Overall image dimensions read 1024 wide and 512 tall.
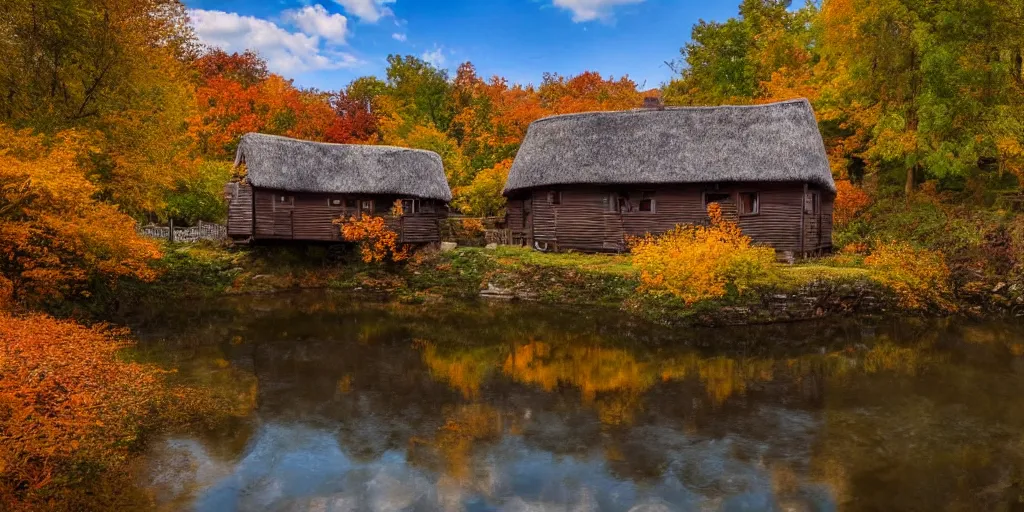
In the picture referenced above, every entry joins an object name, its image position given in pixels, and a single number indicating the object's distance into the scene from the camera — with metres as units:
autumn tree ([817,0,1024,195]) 24.20
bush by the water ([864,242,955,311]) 19.75
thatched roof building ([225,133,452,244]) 26.34
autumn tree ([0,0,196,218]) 17.03
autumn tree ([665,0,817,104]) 37.84
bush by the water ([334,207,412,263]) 27.12
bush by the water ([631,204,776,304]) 18.81
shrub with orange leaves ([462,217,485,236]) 33.72
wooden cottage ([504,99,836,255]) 25.55
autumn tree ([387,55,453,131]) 45.94
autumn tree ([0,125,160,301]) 13.20
